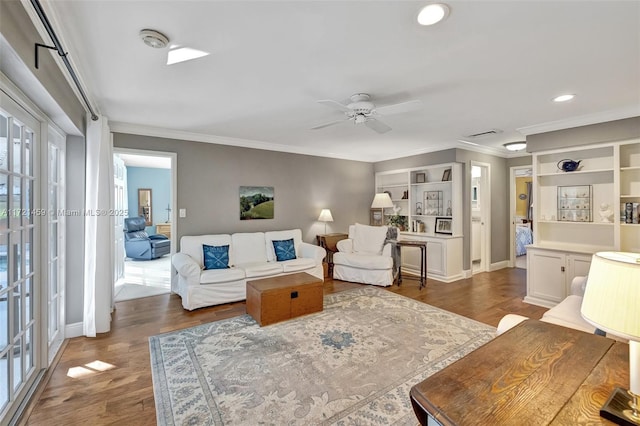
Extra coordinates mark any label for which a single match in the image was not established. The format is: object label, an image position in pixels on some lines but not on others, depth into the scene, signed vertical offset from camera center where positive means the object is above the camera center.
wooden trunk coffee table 3.17 -0.97
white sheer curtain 2.96 -0.26
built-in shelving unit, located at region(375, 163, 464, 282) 5.11 -0.01
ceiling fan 2.57 +0.97
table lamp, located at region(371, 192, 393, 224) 5.77 +0.23
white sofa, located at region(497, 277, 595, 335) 1.91 -0.81
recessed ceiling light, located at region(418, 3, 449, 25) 1.59 +1.13
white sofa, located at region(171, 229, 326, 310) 3.67 -0.77
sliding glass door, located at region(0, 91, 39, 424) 1.74 -0.29
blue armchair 6.81 -0.73
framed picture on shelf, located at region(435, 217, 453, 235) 5.40 -0.24
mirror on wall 8.46 +0.25
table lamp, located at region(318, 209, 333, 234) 5.52 -0.07
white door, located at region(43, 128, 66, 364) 2.62 -0.26
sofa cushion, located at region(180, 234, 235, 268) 4.14 -0.45
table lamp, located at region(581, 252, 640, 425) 0.79 -0.28
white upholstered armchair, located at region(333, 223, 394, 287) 4.68 -0.75
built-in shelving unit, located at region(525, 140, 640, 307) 3.44 -0.04
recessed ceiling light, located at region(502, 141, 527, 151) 4.54 +1.05
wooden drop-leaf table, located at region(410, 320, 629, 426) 0.87 -0.59
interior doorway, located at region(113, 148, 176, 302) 4.39 +0.05
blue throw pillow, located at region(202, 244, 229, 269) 3.98 -0.61
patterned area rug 1.86 -1.25
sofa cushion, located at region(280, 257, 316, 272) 4.37 -0.80
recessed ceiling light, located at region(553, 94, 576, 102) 2.89 +1.15
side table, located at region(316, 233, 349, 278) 5.51 -0.59
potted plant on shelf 6.10 -0.20
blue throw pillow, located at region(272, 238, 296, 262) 4.66 -0.60
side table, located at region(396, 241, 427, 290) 4.80 -0.68
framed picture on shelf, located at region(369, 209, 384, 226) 6.45 -0.10
